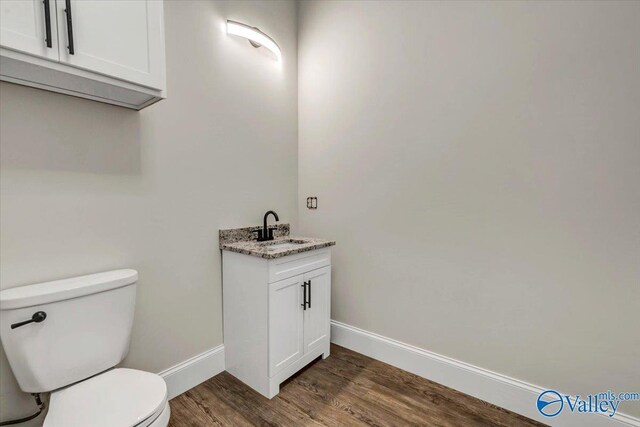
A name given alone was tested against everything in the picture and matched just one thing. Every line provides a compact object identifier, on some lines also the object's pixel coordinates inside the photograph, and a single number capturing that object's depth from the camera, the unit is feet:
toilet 3.47
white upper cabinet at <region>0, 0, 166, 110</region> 3.24
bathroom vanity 5.63
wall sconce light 6.31
